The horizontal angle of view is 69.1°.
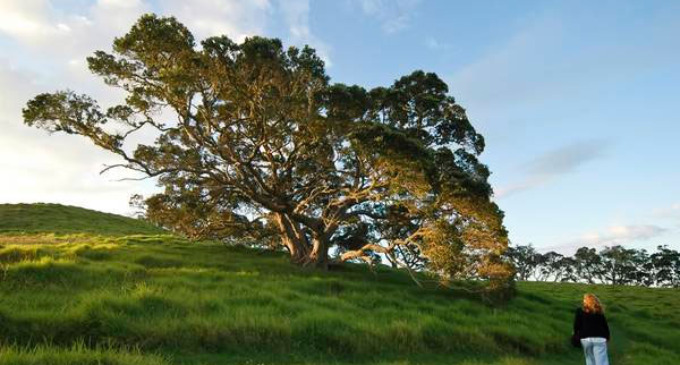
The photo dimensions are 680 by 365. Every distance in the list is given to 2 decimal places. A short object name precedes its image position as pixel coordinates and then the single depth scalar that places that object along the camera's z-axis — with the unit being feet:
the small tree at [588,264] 376.89
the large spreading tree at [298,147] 79.00
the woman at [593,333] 39.60
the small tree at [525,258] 409.28
